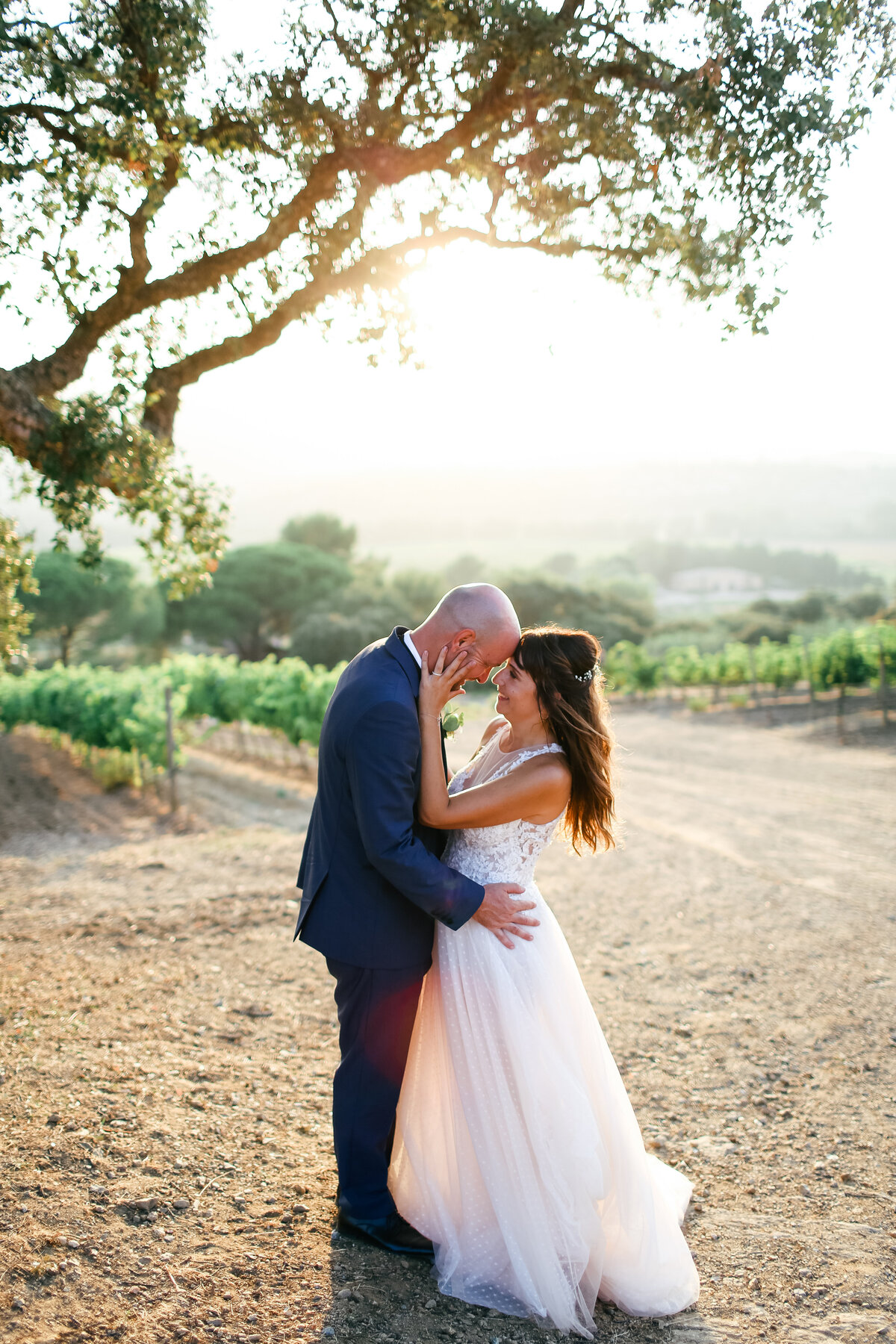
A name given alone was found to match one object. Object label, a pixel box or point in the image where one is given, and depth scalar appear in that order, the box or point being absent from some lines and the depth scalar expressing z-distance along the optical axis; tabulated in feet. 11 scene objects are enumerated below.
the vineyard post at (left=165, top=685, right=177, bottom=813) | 37.78
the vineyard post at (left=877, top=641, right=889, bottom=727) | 56.70
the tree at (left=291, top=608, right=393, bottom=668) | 127.95
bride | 8.57
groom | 8.34
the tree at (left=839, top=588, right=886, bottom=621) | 152.87
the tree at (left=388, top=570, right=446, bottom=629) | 154.40
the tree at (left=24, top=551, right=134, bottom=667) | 126.82
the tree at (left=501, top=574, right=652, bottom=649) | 154.30
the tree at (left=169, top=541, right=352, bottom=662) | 146.61
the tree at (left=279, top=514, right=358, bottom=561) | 191.01
